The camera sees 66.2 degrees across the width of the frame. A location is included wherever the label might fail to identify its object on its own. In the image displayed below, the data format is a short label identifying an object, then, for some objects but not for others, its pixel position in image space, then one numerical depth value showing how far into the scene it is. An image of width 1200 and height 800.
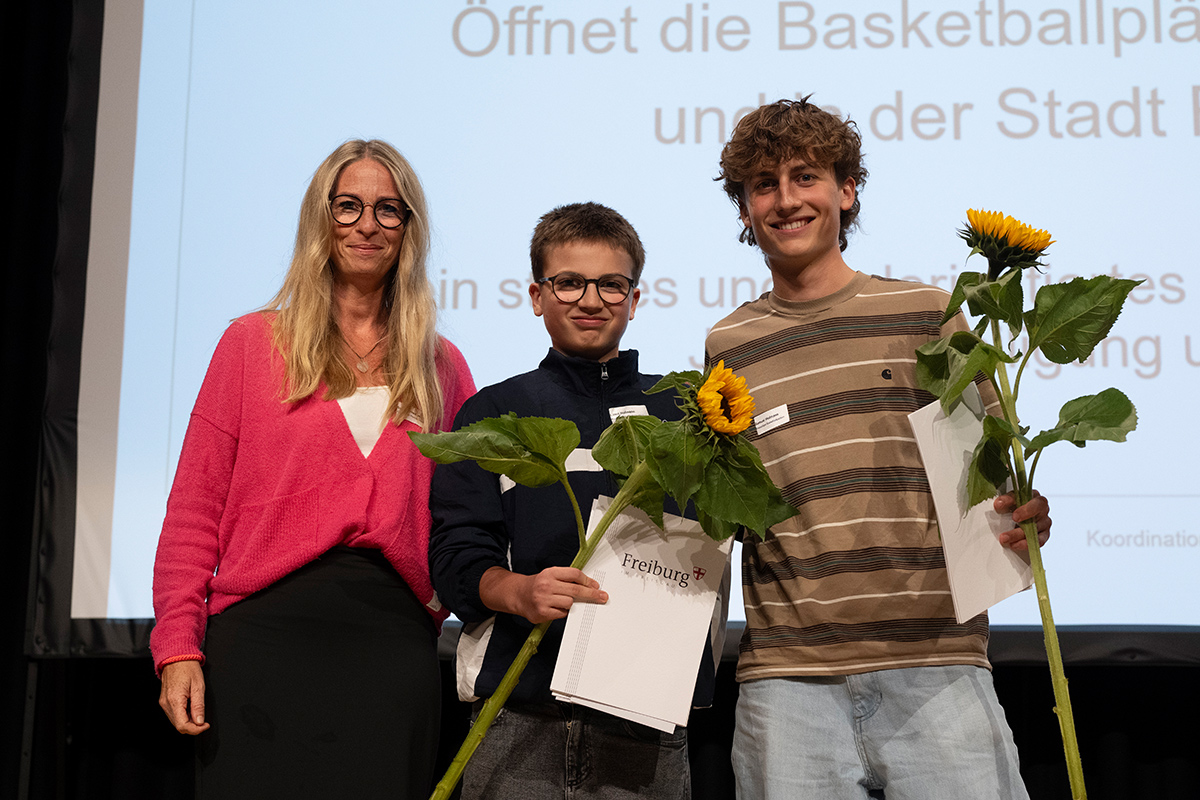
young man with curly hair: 1.36
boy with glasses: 1.48
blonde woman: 1.51
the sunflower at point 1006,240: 1.26
